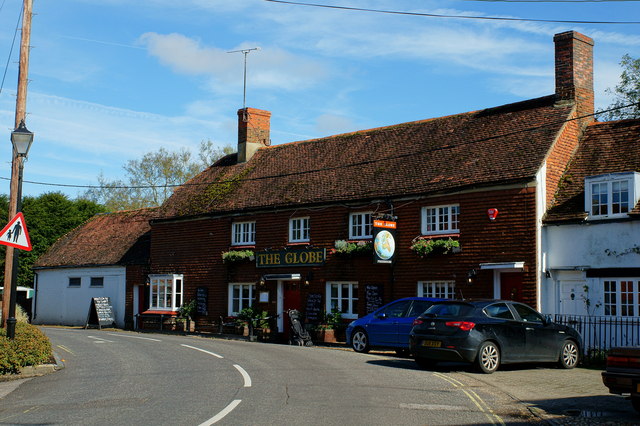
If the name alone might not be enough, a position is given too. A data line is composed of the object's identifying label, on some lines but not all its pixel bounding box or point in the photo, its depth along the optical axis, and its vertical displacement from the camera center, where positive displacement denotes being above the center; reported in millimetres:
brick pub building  22281 +2339
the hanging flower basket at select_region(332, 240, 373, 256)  25344 +1046
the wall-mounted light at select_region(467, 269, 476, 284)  22438 +97
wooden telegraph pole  17422 +4064
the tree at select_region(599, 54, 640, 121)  35156 +9784
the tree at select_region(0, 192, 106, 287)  51656 +4021
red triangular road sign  15609 +814
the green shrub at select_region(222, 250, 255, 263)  29547 +805
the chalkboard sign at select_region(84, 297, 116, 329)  35188 -1965
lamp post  15680 +2410
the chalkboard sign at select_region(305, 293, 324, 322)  26953 -1125
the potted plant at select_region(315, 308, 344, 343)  25250 -1765
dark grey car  15445 -1226
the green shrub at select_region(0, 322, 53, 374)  14797 -1641
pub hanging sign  23984 +1225
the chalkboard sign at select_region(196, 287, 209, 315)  31438 -1089
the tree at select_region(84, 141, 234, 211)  60750 +8582
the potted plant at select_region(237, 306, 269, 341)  28078 -1709
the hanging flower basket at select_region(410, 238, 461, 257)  23047 +1011
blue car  19250 -1315
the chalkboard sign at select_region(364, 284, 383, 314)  24969 -635
